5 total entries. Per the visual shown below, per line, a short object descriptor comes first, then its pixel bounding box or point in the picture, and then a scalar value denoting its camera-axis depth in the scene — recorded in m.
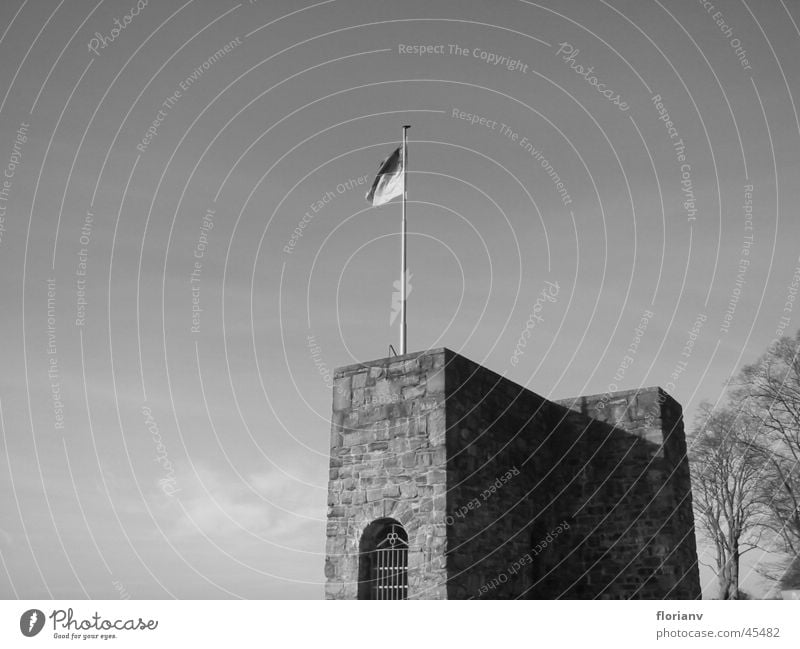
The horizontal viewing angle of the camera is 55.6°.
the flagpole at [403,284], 14.09
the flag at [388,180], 16.20
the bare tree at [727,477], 24.52
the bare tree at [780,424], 22.86
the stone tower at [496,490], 12.50
